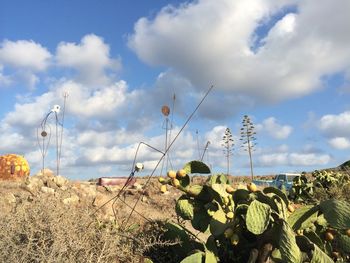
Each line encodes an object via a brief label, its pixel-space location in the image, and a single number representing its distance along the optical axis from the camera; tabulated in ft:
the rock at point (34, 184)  25.48
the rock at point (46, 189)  23.47
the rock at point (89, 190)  24.52
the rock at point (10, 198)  20.66
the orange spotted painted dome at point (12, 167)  41.04
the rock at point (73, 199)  20.09
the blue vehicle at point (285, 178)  50.88
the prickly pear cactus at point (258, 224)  10.89
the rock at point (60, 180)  27.35
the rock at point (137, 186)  29.01
